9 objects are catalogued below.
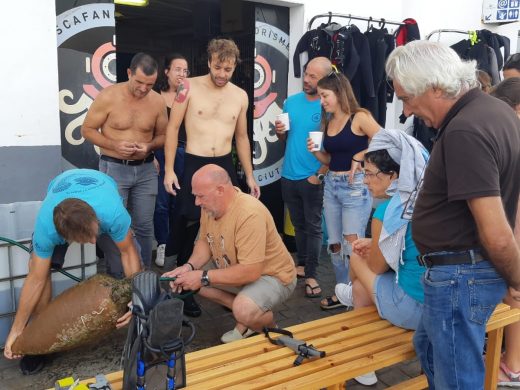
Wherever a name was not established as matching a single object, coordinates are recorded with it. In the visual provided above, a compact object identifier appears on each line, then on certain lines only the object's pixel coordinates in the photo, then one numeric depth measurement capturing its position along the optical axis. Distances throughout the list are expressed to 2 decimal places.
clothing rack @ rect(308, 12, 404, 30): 5.21
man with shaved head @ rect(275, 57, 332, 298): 4.31
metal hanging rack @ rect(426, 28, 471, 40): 6.00
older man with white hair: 1.71
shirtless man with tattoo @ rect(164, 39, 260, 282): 3.80
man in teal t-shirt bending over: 2.81
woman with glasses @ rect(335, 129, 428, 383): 2.43
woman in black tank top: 3.80
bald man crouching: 2.93
